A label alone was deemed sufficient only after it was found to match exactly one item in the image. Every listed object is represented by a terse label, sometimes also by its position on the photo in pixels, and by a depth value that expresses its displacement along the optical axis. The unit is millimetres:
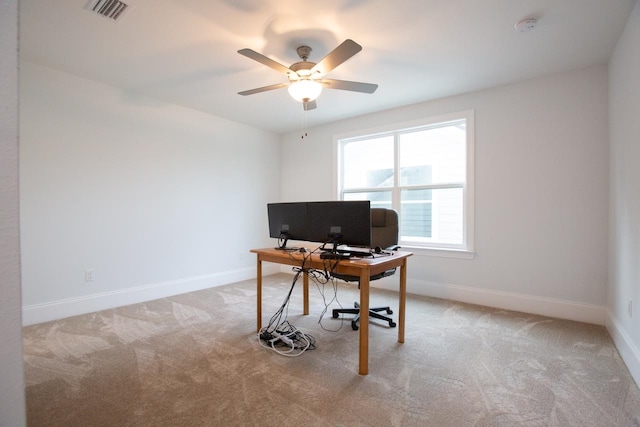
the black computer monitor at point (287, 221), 2350
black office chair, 2916
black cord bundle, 2252
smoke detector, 2117
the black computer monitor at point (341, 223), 2021
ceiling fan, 2211
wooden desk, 1923
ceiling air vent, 1975
